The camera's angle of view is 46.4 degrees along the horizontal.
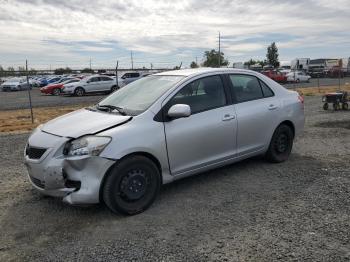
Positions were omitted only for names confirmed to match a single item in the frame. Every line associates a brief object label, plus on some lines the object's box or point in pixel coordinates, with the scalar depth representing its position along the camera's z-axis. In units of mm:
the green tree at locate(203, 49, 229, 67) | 63269
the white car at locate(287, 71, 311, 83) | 42031
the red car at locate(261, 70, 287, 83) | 41844
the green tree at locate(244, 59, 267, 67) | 90938
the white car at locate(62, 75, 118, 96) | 30125
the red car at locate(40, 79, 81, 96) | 33219
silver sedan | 4406
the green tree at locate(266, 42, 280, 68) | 89438
